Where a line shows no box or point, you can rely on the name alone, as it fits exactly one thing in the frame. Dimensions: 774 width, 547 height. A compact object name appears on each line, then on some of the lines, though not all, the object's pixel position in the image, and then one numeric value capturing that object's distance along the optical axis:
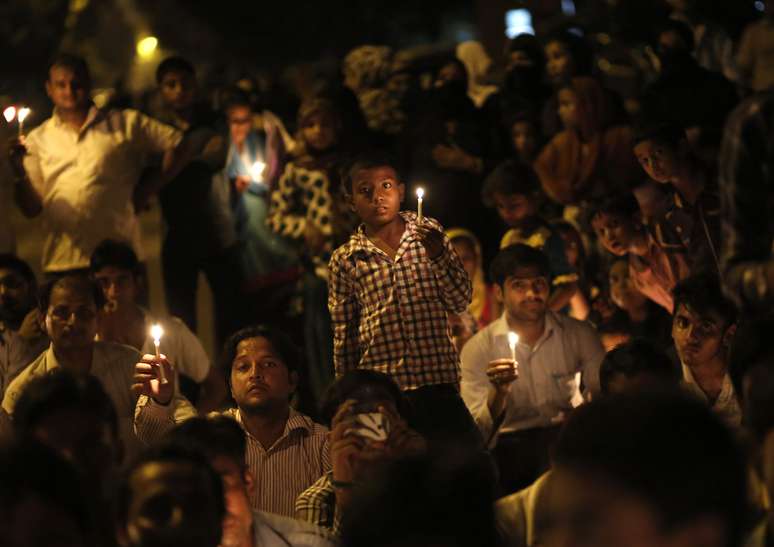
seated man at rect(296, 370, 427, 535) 9.48
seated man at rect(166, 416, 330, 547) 8.58
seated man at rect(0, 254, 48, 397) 14.20
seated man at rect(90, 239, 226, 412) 14.67
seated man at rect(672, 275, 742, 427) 11.93
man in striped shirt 11.70
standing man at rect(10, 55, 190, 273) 16.69
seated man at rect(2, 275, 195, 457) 13.02
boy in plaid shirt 12.09
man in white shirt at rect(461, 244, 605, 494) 13.74
